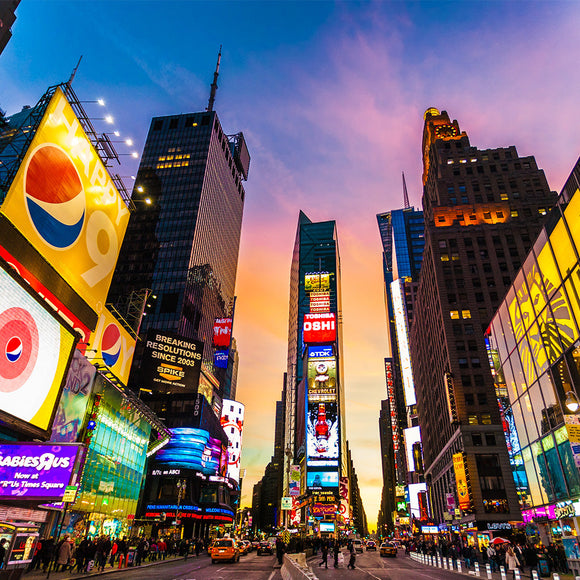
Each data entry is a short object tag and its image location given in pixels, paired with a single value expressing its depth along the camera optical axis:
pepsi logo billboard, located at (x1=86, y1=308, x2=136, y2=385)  42.08
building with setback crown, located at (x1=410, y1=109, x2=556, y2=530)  64.62
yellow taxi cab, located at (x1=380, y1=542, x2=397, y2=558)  57.03
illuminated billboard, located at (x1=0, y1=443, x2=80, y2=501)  19.00
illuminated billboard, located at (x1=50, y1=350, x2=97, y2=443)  30.39
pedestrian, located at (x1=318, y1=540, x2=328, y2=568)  33.93
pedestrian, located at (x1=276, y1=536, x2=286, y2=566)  35.69
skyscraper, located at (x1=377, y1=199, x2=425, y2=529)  154.27
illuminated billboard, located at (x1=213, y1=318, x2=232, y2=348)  89.69
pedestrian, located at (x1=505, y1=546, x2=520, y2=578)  24.33
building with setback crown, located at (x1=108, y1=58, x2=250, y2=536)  84.12
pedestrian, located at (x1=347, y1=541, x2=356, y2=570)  31.86
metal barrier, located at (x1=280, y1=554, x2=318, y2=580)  13.21
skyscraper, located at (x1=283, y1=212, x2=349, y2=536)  117.69
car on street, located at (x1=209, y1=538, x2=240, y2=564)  36.56
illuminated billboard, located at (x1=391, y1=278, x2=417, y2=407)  153.12
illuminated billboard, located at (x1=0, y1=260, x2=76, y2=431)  19.70
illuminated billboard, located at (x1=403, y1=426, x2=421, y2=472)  134.38
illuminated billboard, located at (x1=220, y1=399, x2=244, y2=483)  119.93
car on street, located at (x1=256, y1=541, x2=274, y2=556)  53.31
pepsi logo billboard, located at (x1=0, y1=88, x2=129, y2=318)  24.98
